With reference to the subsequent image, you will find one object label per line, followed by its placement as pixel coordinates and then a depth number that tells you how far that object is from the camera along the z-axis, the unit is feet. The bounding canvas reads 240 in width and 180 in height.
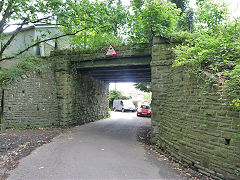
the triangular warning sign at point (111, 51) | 29.33
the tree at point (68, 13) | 26.53
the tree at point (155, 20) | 27.07
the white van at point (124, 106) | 94.58
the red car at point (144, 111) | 68.23
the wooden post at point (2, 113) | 29.10
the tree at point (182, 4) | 57.11
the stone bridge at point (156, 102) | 12.41
